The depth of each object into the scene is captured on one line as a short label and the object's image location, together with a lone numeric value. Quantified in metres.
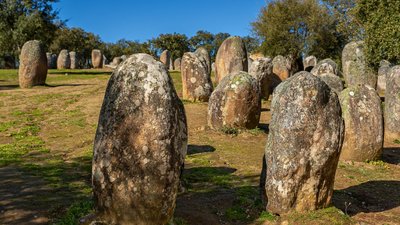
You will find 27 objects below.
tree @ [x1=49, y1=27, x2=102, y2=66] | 75.06
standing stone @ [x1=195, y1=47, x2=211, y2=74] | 38.92
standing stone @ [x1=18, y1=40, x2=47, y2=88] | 27.53
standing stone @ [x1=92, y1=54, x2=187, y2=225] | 6.73
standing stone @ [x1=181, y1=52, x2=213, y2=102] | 23.89
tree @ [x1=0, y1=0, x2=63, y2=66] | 39.16
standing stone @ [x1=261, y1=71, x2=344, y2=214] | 8.25
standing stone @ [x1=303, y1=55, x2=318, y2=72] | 46.16
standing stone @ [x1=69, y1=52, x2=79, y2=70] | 56.88
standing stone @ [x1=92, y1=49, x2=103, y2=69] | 58.69
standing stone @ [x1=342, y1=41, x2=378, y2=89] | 28.05
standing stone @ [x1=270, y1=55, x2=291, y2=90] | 31.03
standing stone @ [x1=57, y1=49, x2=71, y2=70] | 53.83
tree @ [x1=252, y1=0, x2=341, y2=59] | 45.75
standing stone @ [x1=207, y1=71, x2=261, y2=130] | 16.94
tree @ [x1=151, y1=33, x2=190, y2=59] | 83.44
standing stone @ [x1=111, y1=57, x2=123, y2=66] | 66.12
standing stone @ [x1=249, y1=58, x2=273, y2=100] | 26.33
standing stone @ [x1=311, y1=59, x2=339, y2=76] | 30.87
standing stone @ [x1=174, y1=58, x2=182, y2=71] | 60.34
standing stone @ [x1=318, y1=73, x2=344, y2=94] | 24.02
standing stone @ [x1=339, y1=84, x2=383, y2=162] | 14.16
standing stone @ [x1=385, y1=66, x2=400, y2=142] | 18.73
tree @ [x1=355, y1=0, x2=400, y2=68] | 21.64
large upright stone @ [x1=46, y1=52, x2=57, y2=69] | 56.19
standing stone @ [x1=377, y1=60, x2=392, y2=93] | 34.41
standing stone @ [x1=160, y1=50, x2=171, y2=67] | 56.88
